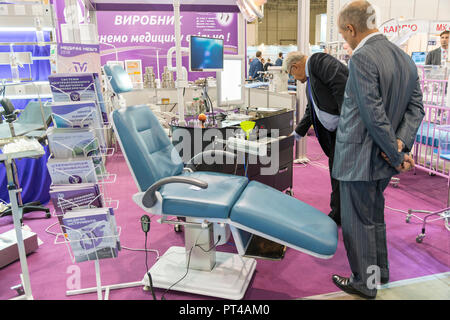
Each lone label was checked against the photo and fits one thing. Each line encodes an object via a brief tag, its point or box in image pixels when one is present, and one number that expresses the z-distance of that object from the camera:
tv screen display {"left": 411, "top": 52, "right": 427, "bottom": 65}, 7.67
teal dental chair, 1.81
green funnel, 2.63
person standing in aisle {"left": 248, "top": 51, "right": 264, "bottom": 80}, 9.39
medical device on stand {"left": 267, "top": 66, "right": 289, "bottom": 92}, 4.50
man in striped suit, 1.75
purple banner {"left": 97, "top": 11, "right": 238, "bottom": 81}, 7.73
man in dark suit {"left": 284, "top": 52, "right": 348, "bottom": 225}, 2.49
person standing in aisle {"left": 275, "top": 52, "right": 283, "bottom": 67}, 10.91
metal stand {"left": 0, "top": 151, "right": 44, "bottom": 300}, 1.69
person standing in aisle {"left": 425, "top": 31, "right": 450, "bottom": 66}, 5.84
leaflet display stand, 1.83
